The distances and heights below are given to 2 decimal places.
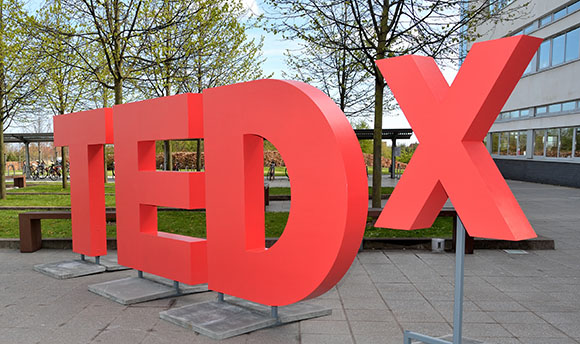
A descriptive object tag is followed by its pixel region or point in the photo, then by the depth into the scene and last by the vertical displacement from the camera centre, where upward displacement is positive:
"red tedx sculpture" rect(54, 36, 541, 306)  3.34 -0.21
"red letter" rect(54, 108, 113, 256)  7.16 -0.41
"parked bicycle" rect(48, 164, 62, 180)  30.00 -0.93
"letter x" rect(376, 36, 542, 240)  3.21 +0.11
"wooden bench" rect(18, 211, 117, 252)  8.31 -1.24
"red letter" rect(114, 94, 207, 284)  5.37 -0.40
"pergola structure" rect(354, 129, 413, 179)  24.27 +1.03
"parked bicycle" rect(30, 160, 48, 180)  30.15 -0.94
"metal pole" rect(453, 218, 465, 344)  3.84 -1.15
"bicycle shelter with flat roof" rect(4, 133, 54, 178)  25.47 +1.17
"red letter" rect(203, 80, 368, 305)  4.05 -0.35
